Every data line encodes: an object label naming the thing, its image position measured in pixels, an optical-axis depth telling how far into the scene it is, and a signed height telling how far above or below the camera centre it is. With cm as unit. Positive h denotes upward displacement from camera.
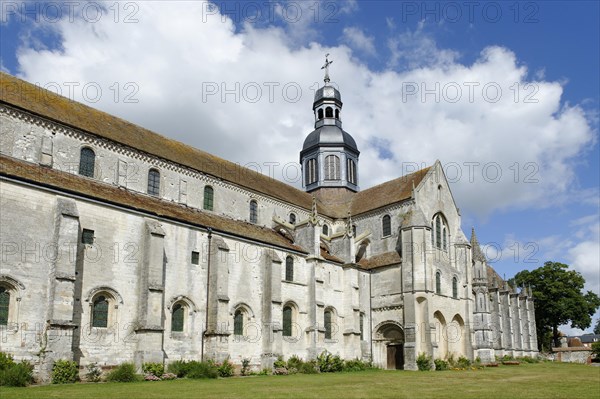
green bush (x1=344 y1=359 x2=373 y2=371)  3422 -382
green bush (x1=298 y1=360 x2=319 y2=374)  3089 -356
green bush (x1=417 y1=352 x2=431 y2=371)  3503 -372
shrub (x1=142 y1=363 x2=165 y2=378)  2369 -274
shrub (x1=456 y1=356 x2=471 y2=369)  3820 -408
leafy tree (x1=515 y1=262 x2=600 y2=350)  6619 +115
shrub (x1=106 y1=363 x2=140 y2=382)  2234 -283
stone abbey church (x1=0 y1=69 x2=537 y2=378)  2197 +287
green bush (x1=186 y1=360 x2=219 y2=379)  2498 -299
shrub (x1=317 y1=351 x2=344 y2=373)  3238 -346
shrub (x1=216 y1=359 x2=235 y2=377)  2666 -311
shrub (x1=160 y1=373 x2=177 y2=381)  2377 -311
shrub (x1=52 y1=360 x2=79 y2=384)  2023 -247
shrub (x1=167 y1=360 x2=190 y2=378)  2495 -286
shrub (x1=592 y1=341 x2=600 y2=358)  5359 -431
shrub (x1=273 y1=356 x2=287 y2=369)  2983 -316
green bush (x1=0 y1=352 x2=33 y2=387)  1844 -228
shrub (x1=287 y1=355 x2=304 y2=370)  3070 -326
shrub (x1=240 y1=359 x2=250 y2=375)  2871 -326
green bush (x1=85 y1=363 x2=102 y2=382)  2209 -273
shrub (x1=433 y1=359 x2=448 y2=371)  3578 -393
